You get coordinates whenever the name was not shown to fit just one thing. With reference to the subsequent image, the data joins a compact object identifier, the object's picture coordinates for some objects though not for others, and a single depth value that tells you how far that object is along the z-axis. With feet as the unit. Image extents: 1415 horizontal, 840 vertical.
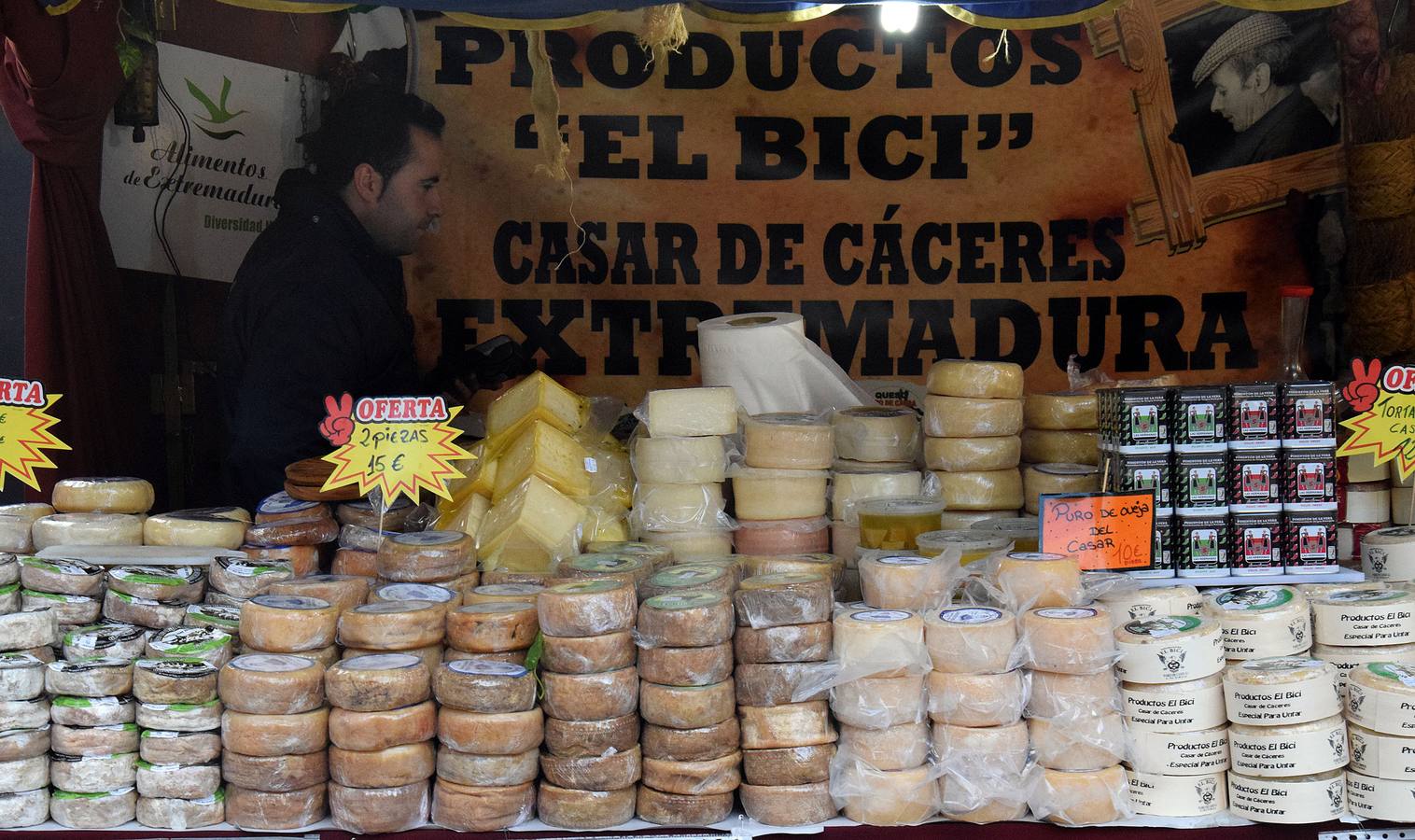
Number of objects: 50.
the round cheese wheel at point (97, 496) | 10.64
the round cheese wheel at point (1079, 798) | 8.21
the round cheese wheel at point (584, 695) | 8.16
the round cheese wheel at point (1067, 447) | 11.51
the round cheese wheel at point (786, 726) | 8.28
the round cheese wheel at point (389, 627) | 8.50
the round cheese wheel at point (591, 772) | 8.14
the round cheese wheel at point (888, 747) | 8.21
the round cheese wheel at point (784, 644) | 8.38
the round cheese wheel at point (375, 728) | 8.02
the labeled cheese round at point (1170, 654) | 8.40
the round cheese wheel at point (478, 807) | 8.10
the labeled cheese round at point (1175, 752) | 8.39
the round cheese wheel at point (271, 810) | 8.12
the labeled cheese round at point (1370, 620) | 8.85
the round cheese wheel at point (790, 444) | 10.91
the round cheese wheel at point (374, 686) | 8.05
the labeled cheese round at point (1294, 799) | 8.18
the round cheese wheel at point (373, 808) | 8.06
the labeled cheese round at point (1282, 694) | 8.24
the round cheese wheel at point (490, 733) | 8.04
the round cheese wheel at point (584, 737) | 8.15
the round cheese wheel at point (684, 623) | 8.23
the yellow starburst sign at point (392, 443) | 9.60
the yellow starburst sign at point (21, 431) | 10.09
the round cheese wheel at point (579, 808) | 8.13
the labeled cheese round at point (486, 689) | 8.08
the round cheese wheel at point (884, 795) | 8.16
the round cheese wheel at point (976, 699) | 8.25
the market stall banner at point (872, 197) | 15.43
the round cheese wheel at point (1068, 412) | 11.50
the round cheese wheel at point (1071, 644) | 8.26
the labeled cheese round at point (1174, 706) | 8.42
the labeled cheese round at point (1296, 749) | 8.21
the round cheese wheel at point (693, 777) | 8.18
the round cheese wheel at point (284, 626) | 8.50
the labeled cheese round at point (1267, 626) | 8.71
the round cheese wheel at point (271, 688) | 8.10
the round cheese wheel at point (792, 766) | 8.21
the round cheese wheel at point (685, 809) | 8.20
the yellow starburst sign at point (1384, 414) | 9.83
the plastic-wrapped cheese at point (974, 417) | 11.05
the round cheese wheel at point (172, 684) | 8.29
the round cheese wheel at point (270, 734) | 8.07
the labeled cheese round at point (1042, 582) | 8.79
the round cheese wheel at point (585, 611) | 8.18
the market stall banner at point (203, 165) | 14.48
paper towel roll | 12.71
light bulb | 12.04
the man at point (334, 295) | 13.61
